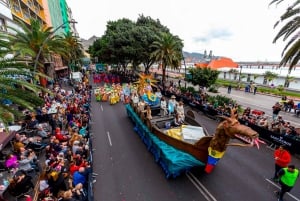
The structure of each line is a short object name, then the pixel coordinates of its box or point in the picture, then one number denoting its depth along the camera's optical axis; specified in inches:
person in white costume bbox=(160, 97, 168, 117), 578.8
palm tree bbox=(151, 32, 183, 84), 1091.9
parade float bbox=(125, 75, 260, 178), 272.7
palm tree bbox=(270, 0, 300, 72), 420.2
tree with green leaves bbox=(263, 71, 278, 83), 1632.6
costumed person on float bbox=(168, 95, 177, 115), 551.5
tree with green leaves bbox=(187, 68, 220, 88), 910.1
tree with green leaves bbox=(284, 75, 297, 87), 1457.9
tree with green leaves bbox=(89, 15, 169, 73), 1296.8
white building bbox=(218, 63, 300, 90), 1489.2
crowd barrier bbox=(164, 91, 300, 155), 411.5
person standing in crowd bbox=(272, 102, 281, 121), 623.2
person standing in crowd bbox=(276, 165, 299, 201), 250.6
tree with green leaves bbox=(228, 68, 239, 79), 2120.7
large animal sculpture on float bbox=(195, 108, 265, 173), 253.3
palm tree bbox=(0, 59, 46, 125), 245.9
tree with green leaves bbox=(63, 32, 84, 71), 1339.8
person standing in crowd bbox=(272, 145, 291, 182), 293.6
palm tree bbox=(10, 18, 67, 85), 595.2
